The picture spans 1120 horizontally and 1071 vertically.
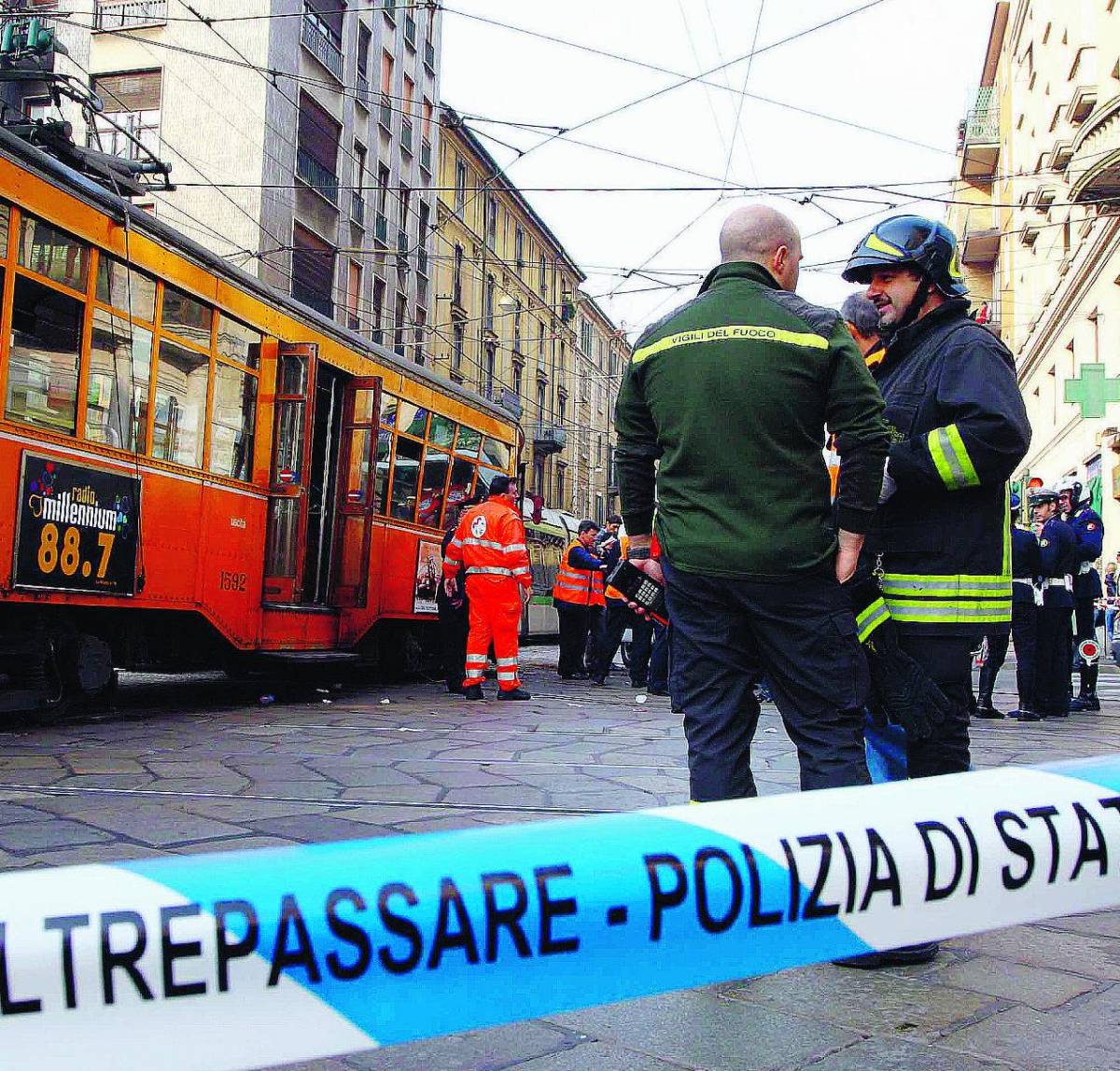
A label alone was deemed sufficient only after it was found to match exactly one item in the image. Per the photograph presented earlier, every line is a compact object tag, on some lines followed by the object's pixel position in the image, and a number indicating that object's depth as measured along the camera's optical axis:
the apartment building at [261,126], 23.64
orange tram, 6.78
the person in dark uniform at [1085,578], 9.71
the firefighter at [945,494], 2.93
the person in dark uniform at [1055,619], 9.34
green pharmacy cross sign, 17.53
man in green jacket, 2.83
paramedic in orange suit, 9.82
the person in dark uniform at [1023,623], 9.33
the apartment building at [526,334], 38.44
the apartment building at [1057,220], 18.42
